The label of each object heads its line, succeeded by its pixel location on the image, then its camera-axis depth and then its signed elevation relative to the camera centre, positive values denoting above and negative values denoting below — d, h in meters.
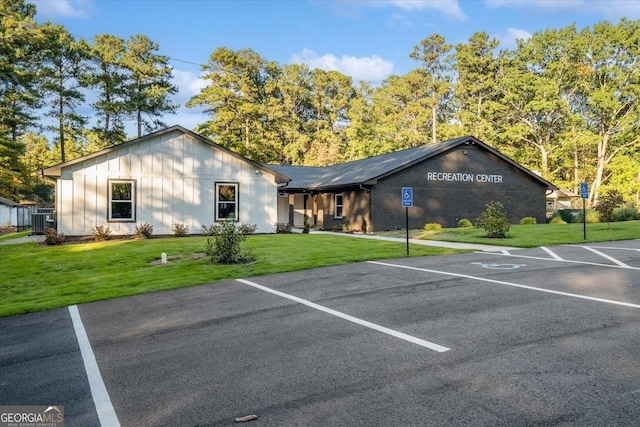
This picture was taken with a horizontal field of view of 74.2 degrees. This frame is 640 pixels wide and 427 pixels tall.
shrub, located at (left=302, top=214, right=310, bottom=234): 23.29 -0.82
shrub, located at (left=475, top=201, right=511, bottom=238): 17.56 -0.44
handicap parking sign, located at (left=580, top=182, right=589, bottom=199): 16.97 +0.93
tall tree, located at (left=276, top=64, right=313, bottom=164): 53.88 +14.12
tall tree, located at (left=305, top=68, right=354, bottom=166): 58.59 +15.79
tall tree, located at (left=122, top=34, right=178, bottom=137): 45.03 +14.61
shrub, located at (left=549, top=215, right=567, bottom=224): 28.58 -0.47
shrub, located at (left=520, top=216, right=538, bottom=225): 27.34 -0.51
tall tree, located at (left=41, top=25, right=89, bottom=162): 37.06 +11.73
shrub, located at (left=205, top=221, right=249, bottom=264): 12.02 -0.95
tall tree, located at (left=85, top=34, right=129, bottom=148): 43.38 +13.28
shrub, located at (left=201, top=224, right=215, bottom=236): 19.98 -0.69
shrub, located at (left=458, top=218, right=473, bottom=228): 25.53 -0.58
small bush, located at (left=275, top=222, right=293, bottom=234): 22.22 -0.73
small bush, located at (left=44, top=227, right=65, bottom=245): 17.28 -0.93
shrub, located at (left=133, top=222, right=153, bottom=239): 19.09 -0.73
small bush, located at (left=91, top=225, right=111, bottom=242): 18.30 -0.79
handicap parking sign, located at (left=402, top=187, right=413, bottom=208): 13.49 +0.53
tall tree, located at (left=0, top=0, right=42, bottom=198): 29.94 +10.16
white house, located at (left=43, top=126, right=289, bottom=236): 18.55 +1.32
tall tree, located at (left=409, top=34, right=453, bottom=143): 52.31 +19.29
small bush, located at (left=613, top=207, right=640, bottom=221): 28.00 -0.09
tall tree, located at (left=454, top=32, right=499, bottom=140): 51.09 +17.64
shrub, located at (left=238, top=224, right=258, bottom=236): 20.84 -0.68
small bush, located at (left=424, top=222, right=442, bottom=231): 23.70 -0.76
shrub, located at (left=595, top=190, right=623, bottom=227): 19.89 +0.46
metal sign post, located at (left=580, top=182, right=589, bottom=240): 16.91 +0.93
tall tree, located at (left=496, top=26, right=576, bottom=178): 44.09 +12.96
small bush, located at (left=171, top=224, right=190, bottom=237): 19.83 -0.72
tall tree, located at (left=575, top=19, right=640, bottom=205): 42.22 +13.24
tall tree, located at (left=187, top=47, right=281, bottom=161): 47.62 +12.80
